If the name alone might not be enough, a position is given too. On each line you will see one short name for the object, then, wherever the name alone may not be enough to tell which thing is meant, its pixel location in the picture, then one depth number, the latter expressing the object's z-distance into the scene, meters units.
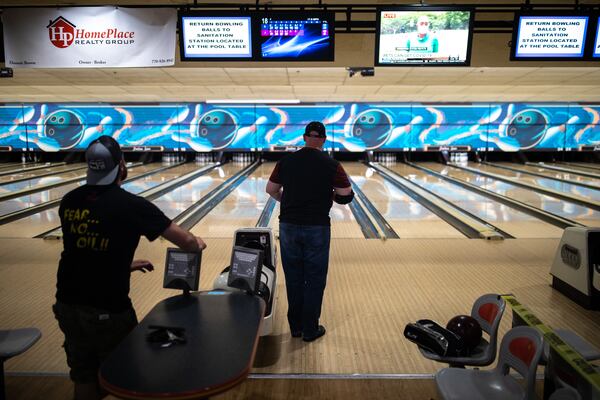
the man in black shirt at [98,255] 1.73
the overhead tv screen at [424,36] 4.51
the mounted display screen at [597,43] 4.63
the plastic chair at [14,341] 1.98
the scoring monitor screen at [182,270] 1.95
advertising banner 4.55
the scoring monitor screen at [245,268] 2.07
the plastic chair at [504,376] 1.70
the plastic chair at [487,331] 2.08
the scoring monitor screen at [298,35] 4.50
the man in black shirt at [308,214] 2.73
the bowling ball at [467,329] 2.17
